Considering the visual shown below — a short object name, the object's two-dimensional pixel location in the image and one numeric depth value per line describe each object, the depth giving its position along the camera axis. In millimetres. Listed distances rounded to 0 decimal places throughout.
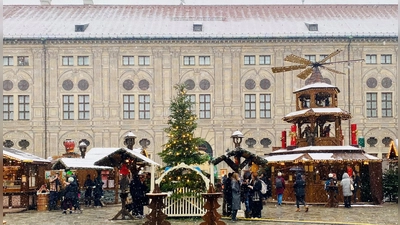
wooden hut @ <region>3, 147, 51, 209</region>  24203
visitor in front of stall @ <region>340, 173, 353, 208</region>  23375
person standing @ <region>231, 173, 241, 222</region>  17680
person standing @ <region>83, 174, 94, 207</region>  26917
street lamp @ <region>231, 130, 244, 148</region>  20219
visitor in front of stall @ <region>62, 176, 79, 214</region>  21750
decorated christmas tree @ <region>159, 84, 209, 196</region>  19938
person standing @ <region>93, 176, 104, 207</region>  26359
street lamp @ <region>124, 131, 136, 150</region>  25766
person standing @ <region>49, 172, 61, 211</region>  24347
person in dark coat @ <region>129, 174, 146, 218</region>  18625
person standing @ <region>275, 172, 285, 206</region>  24609
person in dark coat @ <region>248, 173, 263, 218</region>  18516
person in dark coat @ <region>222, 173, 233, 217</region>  18438
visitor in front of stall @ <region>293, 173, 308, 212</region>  21125
